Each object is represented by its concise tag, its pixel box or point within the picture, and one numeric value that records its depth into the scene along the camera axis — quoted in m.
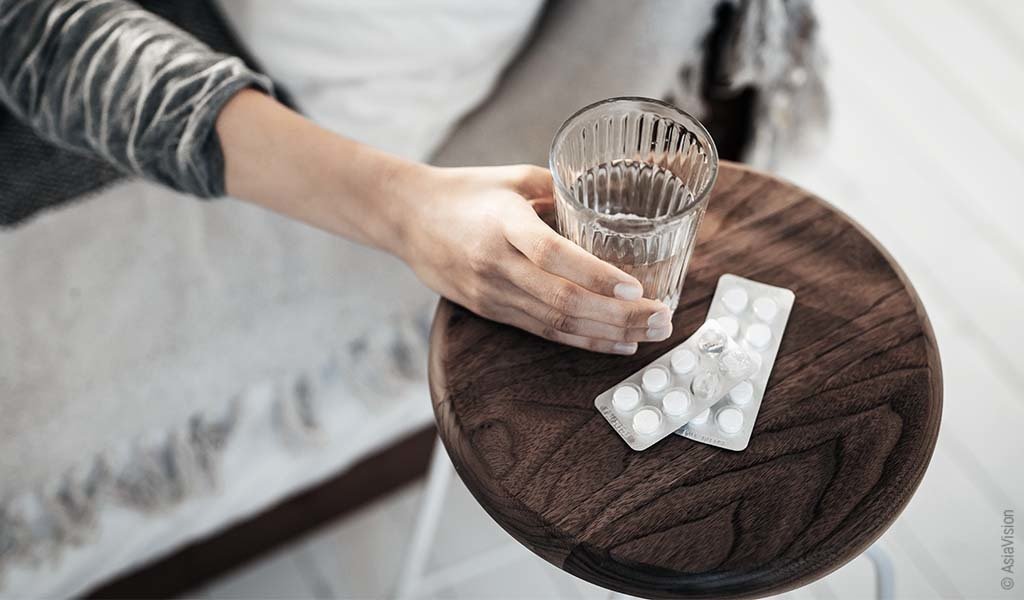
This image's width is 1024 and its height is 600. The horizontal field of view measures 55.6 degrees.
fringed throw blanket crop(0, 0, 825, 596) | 0.84
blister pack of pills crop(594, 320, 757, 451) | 0.54
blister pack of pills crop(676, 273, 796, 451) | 0.54
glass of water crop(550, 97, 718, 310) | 0.53
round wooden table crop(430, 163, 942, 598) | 0.50
